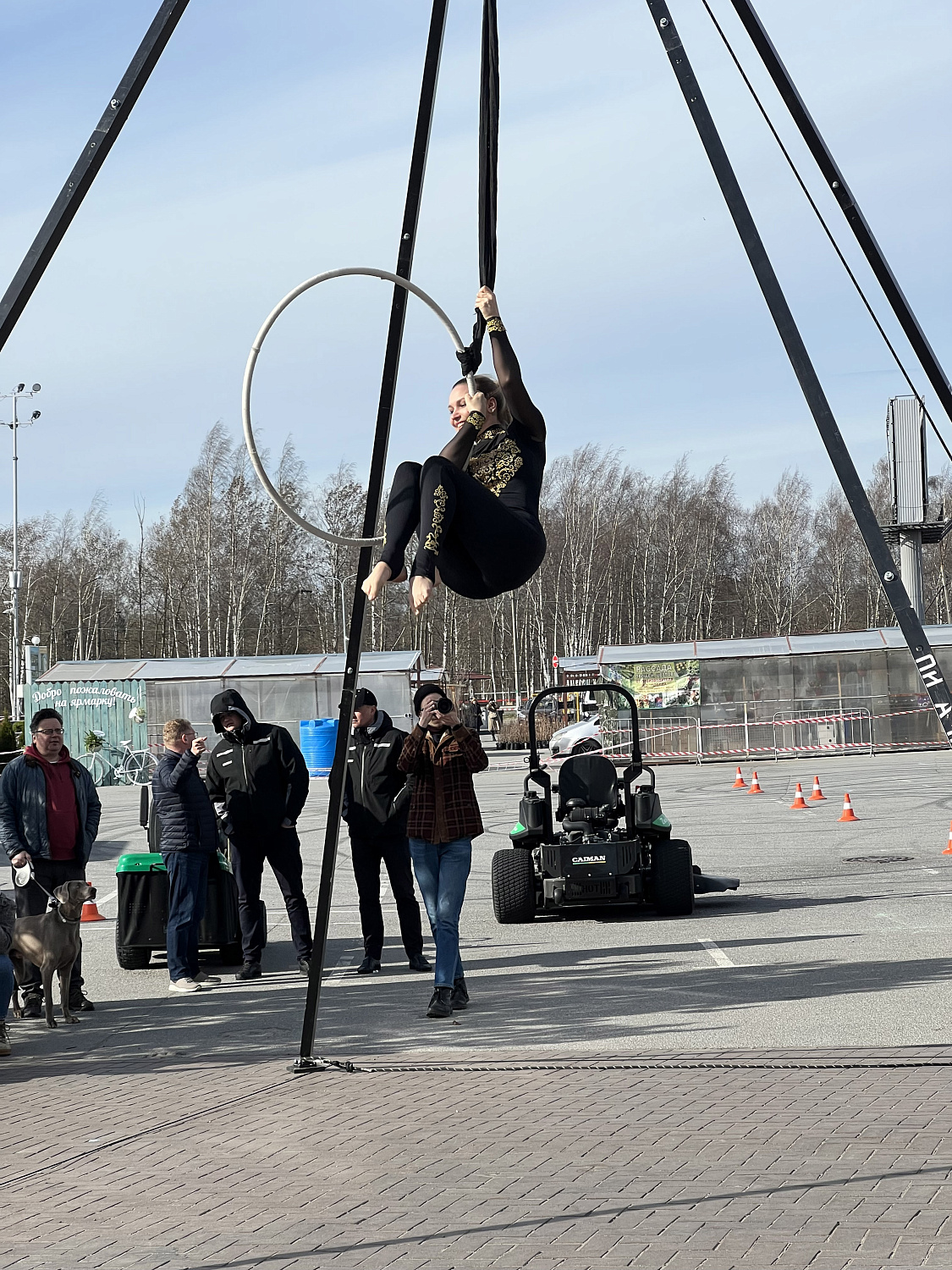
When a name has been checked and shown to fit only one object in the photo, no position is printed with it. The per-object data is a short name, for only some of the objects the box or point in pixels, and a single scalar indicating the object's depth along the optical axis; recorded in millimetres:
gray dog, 8766
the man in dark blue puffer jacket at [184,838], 9547
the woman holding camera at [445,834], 8508
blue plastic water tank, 32938
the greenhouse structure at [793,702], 35000
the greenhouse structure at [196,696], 34938
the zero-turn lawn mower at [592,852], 11664
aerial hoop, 5719
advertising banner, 35594
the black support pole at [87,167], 6648
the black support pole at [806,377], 5820
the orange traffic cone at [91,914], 13352
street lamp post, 52525
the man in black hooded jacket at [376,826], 9984
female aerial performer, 5258
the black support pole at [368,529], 7332
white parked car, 35062
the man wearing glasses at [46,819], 9055
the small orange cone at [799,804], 21859
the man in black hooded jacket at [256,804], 9883
